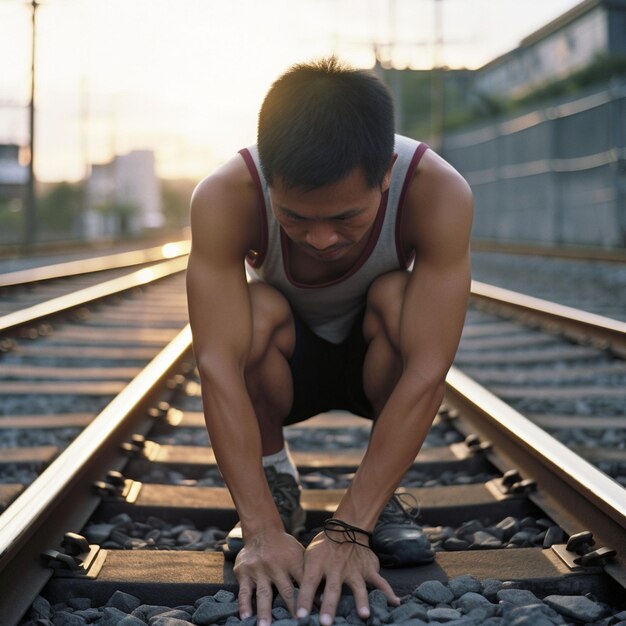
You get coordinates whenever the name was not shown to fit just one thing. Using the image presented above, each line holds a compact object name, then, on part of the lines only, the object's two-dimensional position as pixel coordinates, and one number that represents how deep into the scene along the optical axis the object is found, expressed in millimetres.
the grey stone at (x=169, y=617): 2137
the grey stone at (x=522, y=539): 2738
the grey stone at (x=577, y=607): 2152
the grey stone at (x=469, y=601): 2219
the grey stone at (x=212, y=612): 2187
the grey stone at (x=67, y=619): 2178
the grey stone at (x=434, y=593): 2273
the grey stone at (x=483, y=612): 2123
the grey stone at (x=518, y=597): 2225
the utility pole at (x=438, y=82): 32562
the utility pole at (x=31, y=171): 27234
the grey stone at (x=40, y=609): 2242
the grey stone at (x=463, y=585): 2316
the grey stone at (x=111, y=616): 2182
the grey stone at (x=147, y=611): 2225
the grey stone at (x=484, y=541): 2746
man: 2197
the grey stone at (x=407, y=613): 2160
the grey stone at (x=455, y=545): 2758
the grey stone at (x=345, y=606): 2219
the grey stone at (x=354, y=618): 2150
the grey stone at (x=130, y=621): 2131
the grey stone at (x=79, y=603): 2326
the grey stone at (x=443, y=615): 2150
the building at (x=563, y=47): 35625
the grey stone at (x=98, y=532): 2797
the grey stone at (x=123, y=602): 2297
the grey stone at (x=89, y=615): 2234
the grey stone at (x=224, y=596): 2293
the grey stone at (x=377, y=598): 2219
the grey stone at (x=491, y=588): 2297
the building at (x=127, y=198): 61838
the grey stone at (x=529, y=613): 2066
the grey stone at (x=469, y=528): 2883
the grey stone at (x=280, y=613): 2182
